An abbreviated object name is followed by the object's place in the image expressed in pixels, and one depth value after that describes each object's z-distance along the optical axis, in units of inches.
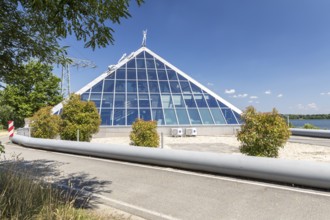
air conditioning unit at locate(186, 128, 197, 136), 772.0
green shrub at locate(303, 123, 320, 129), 1054.1
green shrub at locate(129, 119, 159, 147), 482.6
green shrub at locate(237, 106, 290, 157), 358.6
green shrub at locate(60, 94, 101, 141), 597.0
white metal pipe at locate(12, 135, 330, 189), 236.7
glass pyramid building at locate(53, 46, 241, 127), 799.1
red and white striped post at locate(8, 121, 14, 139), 666.7
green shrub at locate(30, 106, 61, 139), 650.8
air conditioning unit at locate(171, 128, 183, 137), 761.0
